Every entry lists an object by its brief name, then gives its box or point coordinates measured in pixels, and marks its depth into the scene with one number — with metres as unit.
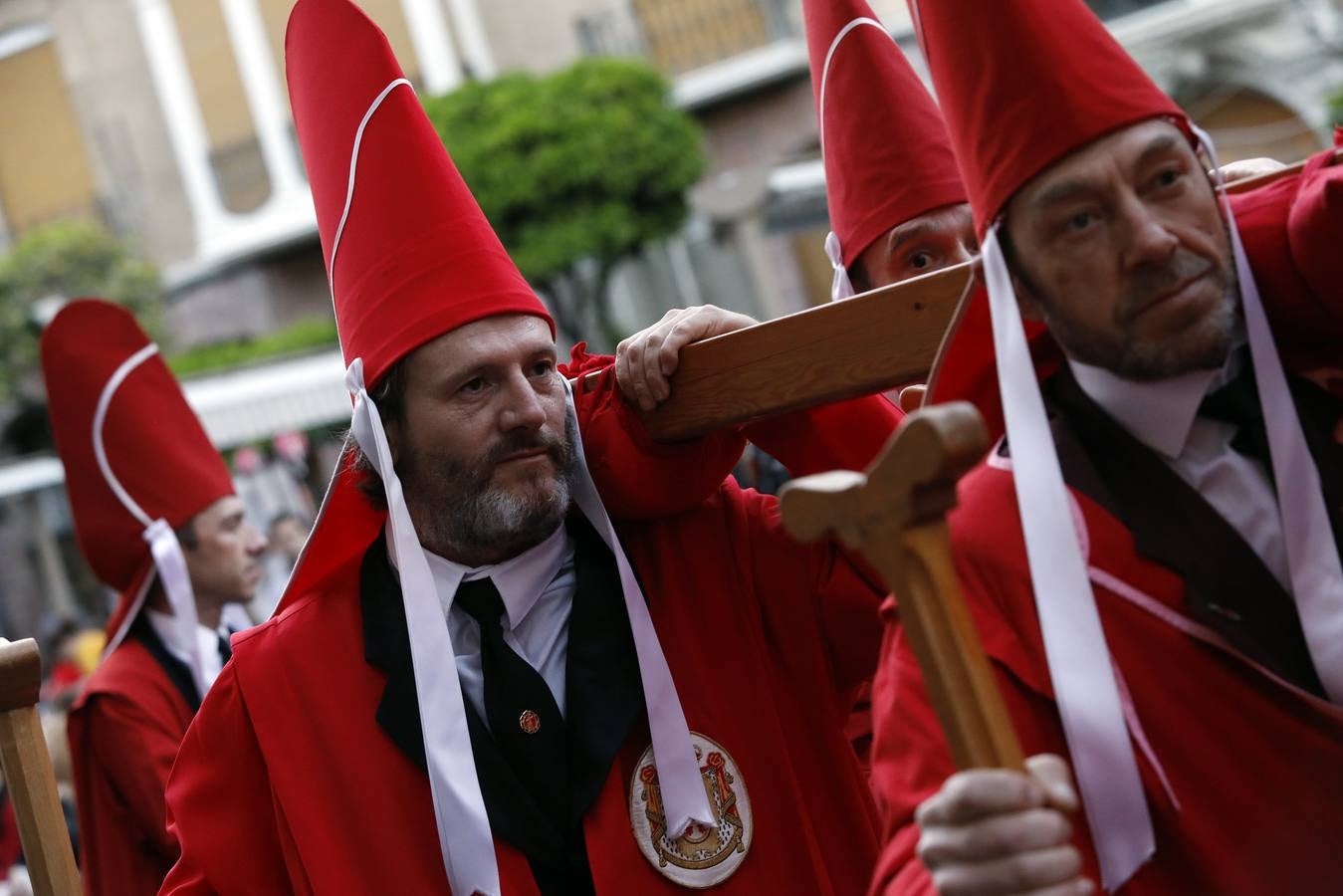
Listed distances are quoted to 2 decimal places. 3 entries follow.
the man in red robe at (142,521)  4.36
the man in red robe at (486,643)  2.54
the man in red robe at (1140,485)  1.75
